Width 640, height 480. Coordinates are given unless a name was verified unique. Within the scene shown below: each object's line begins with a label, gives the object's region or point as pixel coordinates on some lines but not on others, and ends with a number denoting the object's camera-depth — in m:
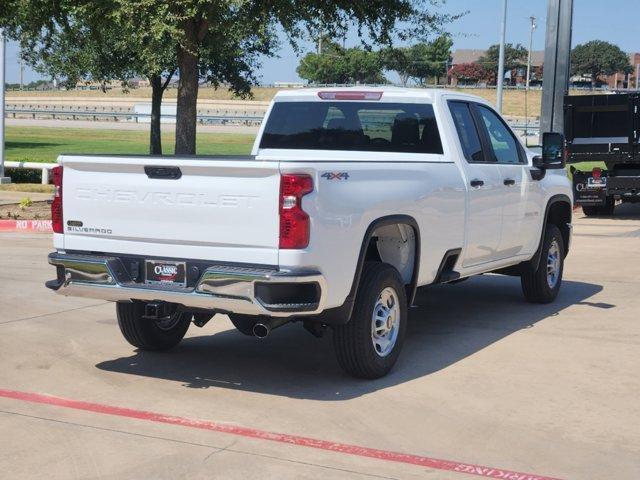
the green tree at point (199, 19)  15.32
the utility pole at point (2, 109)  21.39
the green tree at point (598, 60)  164.25
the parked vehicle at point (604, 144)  19.14
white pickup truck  6.32
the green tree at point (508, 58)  148.12
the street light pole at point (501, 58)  41.56
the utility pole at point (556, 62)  22.66
